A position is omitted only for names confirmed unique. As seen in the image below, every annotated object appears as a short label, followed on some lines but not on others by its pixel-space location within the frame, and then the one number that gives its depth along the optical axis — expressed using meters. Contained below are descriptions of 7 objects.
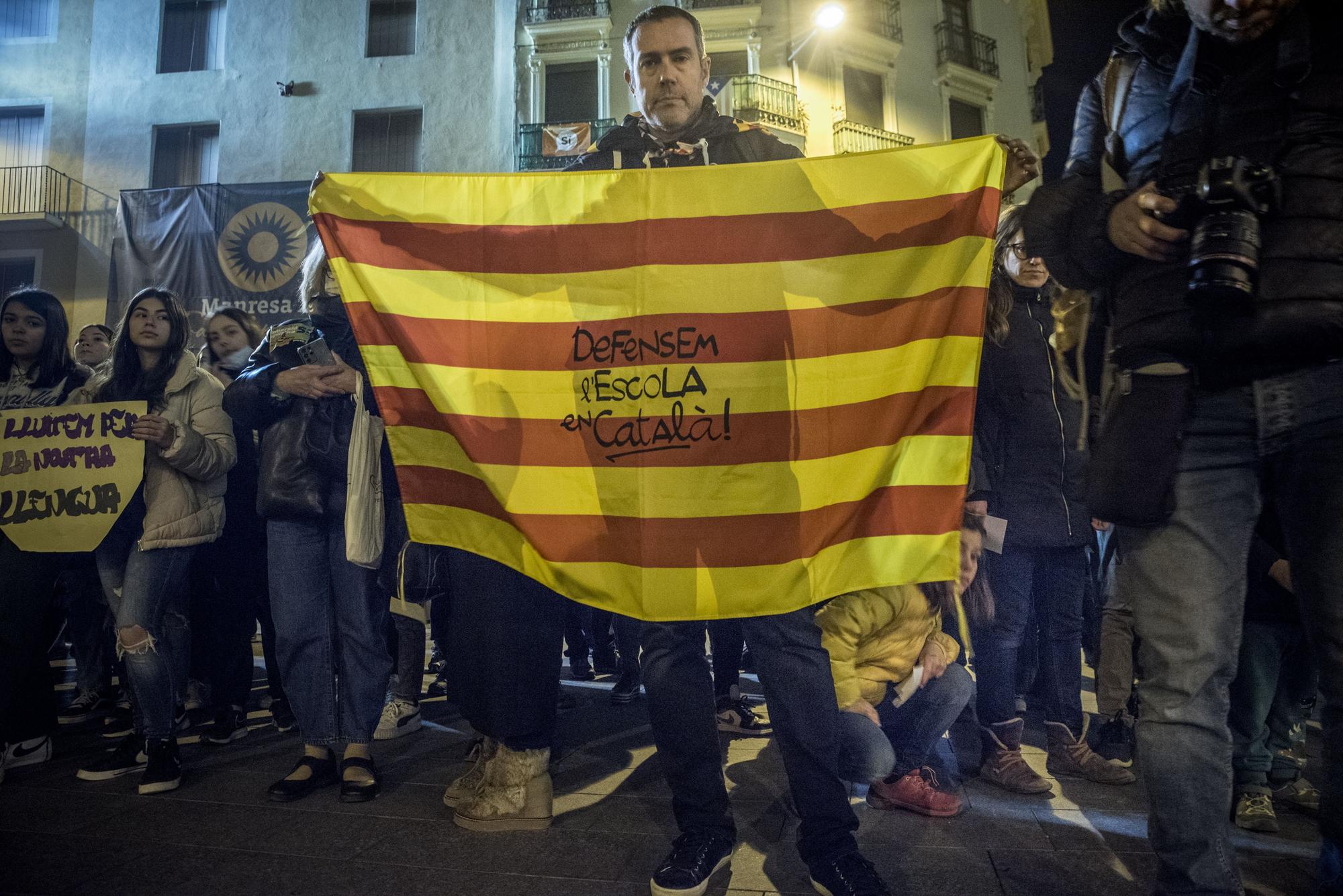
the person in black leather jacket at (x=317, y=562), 2.88
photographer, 1.42
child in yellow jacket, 2.53
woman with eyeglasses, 3.05
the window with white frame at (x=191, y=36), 17.45
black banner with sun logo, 15.21
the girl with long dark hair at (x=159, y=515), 3.00
